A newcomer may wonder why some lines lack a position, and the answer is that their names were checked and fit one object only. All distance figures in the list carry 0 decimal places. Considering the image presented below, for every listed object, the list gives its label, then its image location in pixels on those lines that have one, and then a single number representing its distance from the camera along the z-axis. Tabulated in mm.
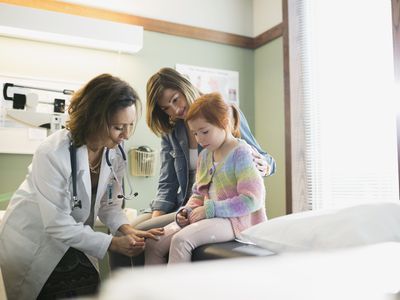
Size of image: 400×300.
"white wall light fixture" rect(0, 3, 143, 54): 2447
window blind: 2361
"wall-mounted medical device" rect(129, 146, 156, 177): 2840
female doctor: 1338
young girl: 1335
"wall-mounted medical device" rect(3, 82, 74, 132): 2086
